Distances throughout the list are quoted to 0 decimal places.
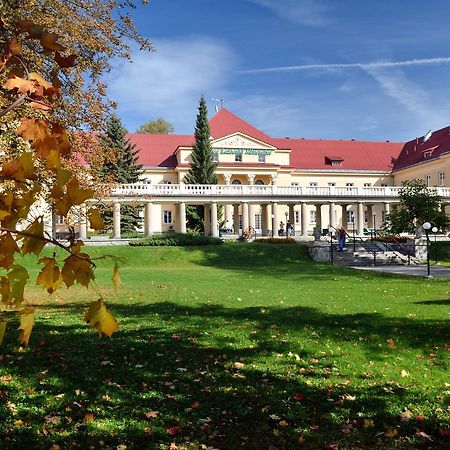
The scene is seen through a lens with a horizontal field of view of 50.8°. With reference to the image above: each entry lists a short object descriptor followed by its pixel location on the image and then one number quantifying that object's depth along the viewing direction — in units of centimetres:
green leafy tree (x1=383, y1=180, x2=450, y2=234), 2988
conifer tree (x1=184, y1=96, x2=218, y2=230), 5103
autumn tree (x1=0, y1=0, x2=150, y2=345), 163
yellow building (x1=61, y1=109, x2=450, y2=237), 4684
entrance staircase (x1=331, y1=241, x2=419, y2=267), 2919
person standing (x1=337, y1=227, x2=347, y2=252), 3154
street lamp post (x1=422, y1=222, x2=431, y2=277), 2062
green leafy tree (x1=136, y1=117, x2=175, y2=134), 7781
